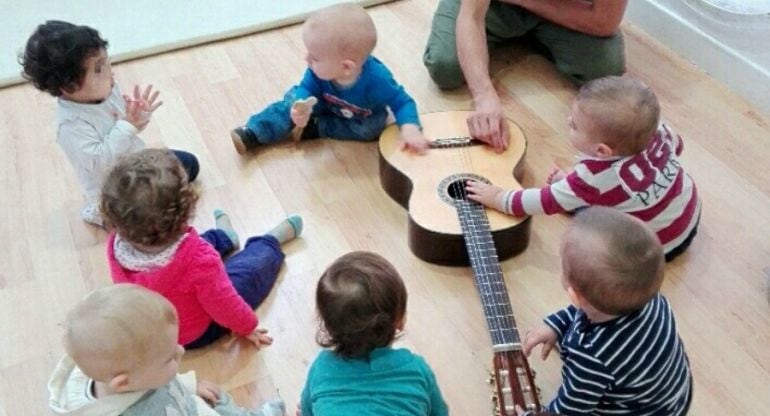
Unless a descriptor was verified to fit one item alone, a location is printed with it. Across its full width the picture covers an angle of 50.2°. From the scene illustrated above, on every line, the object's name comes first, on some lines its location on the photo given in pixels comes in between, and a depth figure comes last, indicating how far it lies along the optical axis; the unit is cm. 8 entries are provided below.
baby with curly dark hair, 162
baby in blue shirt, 185
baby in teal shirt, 109
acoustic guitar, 139
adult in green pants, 211
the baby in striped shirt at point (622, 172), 154
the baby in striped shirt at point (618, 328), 112
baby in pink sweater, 132
